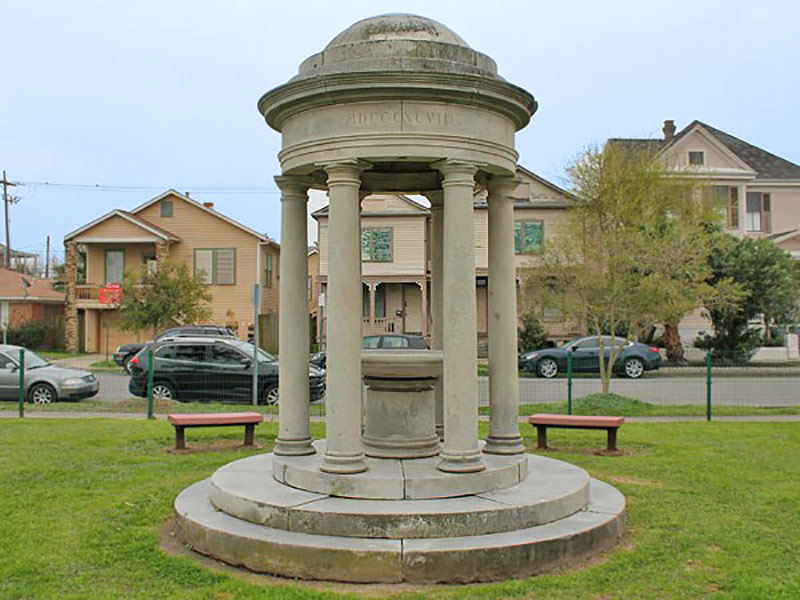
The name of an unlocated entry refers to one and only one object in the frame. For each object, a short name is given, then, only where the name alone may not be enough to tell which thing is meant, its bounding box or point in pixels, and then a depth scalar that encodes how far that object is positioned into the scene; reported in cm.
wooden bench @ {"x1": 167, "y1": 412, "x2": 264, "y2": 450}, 1266
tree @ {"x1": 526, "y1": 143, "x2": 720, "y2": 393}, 1980
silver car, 1961
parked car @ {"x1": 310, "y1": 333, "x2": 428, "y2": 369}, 2403
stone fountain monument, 691
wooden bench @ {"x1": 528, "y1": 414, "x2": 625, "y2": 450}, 1263
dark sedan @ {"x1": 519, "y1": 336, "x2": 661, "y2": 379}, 2809
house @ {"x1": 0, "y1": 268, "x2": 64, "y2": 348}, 4425
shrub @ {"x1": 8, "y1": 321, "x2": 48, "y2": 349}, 4191
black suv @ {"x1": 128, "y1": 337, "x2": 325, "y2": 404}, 1947
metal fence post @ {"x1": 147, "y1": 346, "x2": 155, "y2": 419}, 1698
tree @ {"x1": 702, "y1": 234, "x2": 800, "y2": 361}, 3119
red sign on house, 3869
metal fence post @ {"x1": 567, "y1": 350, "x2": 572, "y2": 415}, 1727
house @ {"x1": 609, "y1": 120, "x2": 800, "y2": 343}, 3994
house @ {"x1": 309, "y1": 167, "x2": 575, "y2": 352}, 3856
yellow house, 4078
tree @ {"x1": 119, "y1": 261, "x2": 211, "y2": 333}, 3153
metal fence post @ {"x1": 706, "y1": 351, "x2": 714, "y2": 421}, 1714
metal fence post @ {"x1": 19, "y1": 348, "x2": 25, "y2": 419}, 1697
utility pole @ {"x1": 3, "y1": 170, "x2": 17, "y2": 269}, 5334
